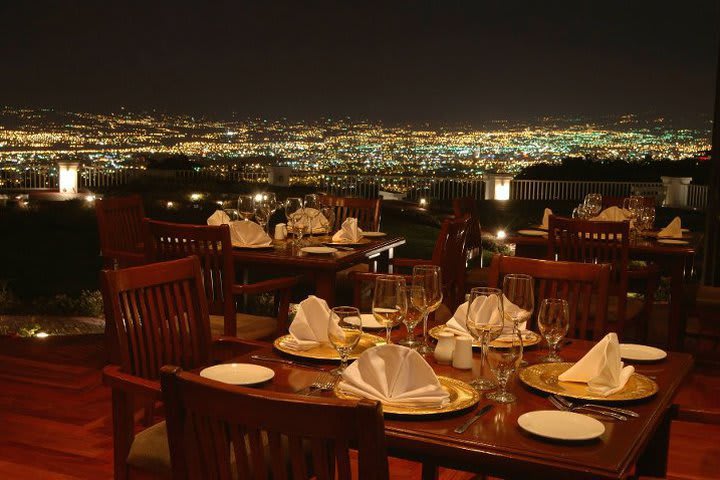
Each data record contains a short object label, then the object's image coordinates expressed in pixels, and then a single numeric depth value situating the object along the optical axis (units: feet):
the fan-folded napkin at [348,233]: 15.30
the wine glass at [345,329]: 6.05
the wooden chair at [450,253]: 12.86
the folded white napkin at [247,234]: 14.25
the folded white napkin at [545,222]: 17.77
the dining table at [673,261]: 15.01
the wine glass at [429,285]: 6.86
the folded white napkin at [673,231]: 16.53
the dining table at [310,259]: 13.25
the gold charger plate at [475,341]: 7.54
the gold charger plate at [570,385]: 6.14
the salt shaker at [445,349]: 7.14
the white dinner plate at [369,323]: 8.07
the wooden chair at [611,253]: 13.87
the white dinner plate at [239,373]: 6.43
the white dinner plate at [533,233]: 16.87
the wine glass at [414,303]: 6.77
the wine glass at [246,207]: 15.12
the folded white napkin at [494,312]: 6.26
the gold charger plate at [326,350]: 7.07
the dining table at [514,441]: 4.93
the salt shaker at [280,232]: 15.66
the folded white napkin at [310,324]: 7.44
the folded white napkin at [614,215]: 17.48
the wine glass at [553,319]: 6.62
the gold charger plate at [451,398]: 5.55
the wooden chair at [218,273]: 12.19
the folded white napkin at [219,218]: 15.89
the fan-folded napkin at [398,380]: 5.67
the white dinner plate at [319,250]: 13.84
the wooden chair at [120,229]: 15.38
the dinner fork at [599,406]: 5.82
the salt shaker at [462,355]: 6.96
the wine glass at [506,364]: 6.06
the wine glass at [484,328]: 6.12
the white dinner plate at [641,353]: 7.40
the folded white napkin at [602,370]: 6.24
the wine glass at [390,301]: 6.58
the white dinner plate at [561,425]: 5.23
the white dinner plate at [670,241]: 15.82
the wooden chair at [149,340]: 7.19
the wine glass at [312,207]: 16.17
